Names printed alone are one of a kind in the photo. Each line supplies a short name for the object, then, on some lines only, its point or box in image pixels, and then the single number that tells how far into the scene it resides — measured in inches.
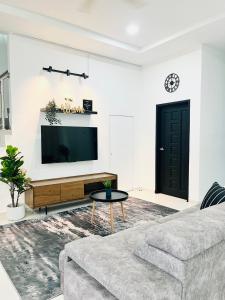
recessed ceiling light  150.8
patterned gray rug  84.4
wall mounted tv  169.5
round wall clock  195.6
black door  195.3
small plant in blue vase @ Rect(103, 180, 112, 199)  135.0
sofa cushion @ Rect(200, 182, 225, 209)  80.6
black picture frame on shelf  189.3
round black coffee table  129.4
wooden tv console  150.0
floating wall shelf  166.6
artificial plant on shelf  165.7
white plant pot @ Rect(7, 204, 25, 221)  145.9
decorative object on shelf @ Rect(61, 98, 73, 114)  172.8
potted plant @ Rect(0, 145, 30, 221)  143.1
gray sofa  44.8
